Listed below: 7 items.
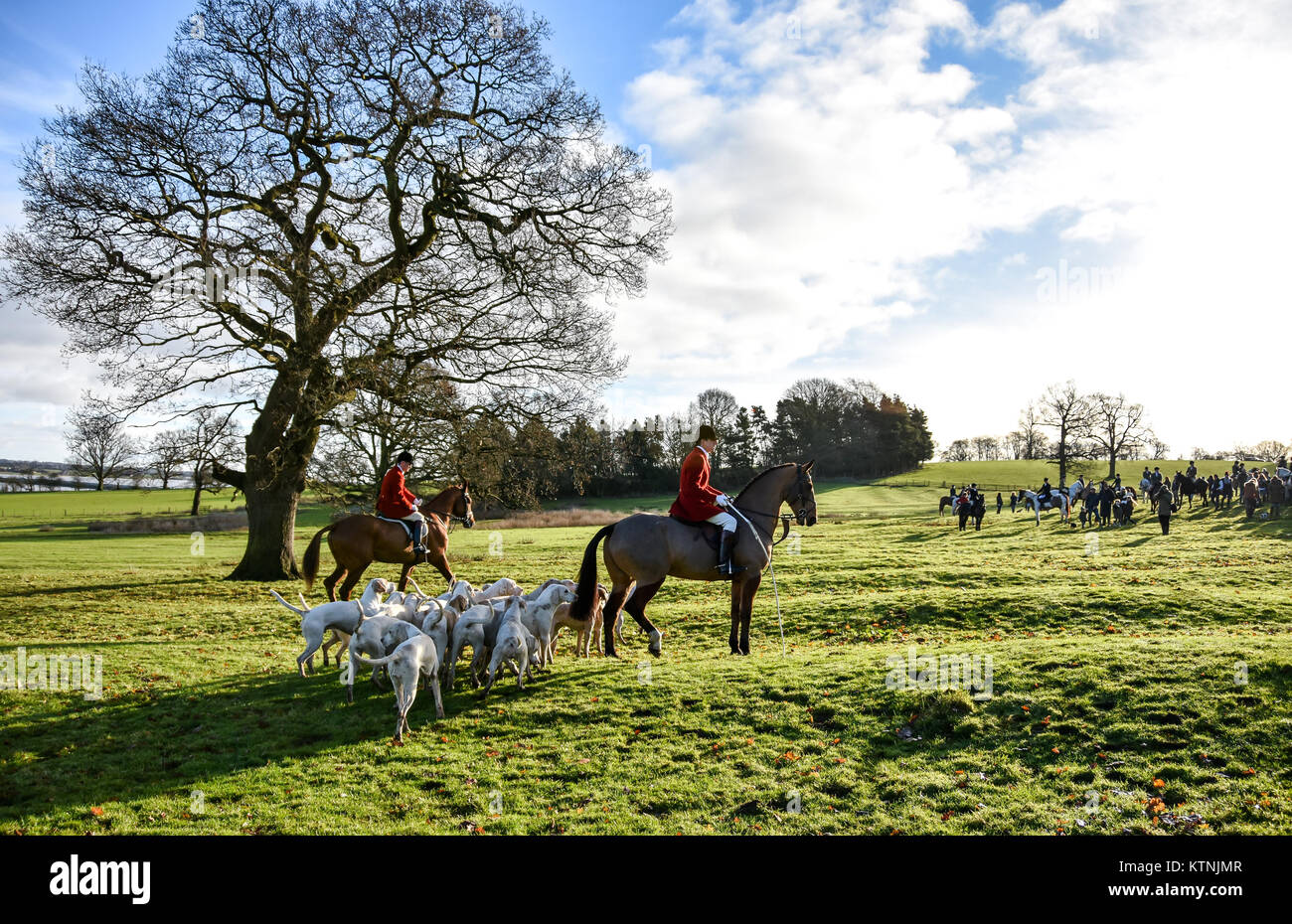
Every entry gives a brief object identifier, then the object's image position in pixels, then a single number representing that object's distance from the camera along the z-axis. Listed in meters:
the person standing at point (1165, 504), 27.64
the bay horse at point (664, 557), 10.16
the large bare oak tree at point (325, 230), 17.11
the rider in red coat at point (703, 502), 10.21
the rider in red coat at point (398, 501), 15.44
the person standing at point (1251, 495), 32.62
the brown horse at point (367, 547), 15.09
